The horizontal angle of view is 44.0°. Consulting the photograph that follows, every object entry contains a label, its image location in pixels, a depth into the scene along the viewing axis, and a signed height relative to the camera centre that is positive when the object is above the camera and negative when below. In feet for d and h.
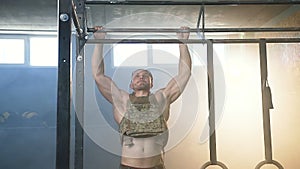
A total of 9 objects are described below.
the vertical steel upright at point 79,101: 7.05 -0.02
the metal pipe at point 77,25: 5.00 +1.20
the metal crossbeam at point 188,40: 6.41 +1.04
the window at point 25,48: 16.51 +2.36
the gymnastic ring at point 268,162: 5.84 -1.03
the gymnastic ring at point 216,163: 5.83 -1.04
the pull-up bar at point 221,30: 6.49 +1.21
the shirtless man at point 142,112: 7.63 -0.27
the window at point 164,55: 16.19 +1.89
